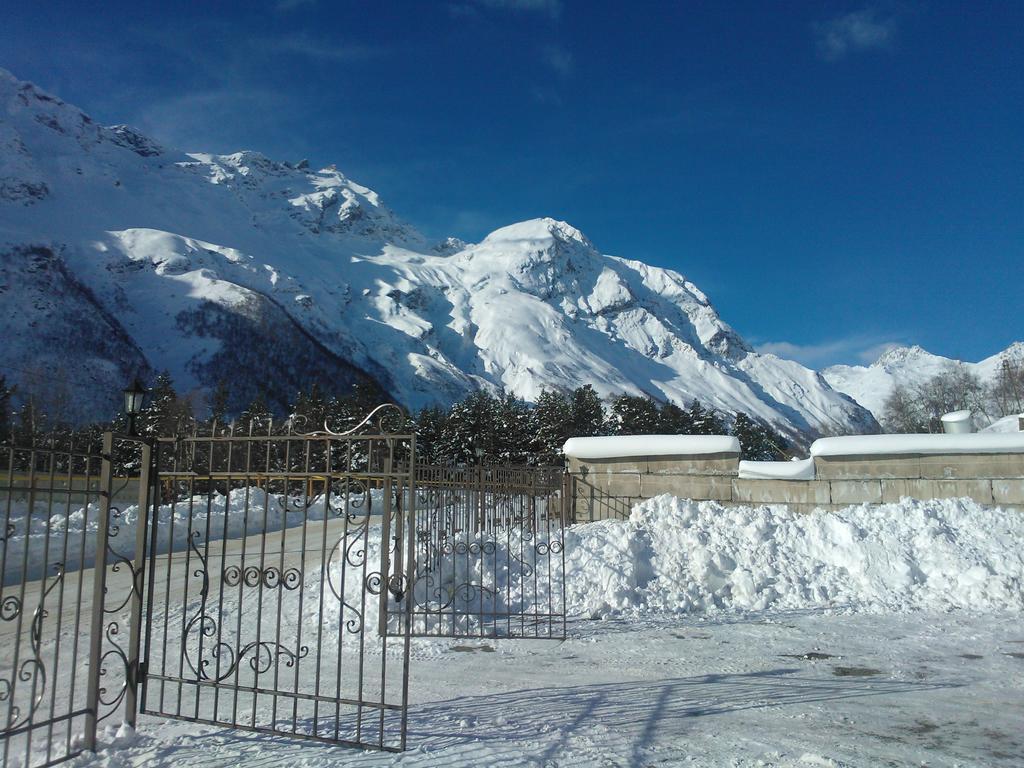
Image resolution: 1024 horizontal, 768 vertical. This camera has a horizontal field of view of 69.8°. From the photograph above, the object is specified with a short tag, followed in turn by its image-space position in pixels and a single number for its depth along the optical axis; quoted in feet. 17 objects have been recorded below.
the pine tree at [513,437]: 155.22
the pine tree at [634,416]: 172.55
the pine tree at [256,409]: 141.46
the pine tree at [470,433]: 155.63
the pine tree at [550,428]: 149.18
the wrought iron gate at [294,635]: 16.89
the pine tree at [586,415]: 160.25
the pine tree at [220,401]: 162.40
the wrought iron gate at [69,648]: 14.25
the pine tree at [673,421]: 180.86
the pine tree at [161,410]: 111.65
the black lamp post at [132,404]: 22.17
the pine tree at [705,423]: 179.73
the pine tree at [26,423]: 104.82
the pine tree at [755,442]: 177.58
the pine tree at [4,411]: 101.68
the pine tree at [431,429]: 159.24
